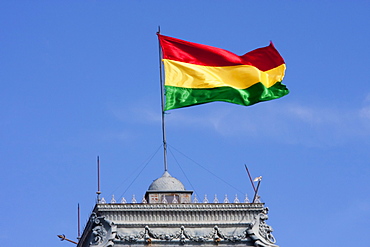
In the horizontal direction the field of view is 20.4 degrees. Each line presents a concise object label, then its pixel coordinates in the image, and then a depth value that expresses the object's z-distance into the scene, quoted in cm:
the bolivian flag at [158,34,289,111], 9144
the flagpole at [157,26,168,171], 9140
